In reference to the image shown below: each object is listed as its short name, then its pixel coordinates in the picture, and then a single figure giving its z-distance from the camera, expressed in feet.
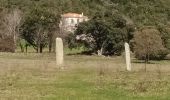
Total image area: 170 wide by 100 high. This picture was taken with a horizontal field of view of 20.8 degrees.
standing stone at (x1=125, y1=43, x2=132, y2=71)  89.79
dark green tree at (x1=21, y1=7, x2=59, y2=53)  299.99
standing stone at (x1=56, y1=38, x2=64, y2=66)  87.71
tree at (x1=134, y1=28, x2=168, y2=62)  252.28
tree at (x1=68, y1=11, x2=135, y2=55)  289.53
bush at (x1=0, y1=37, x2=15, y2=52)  266.77
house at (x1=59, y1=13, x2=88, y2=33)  330.11
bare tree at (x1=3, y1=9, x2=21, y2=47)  297.33
